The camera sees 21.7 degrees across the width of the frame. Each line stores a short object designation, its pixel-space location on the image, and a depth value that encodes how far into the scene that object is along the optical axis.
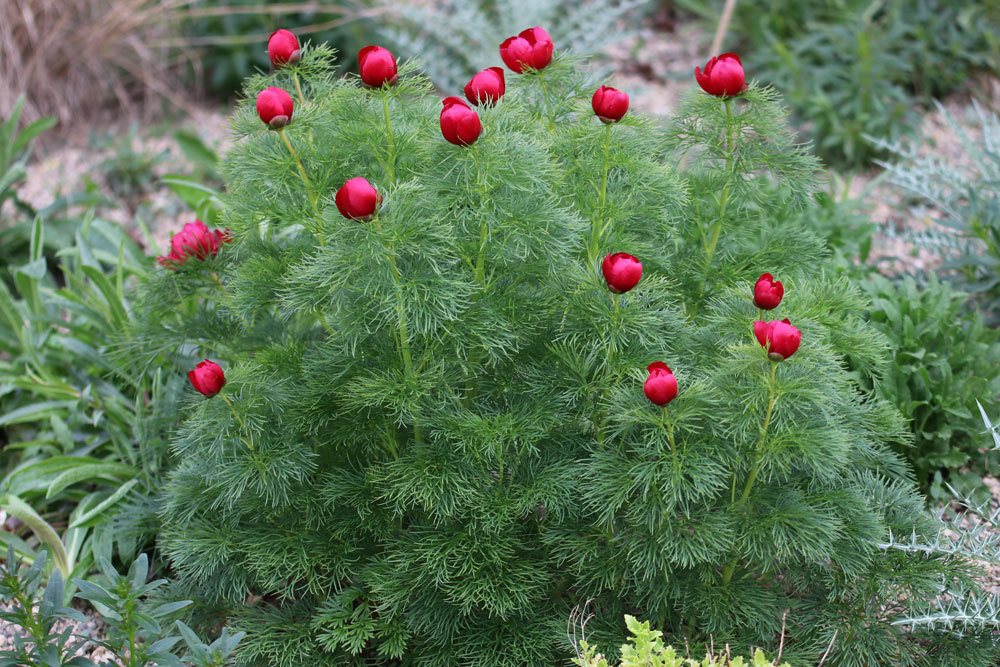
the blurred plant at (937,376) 2.81
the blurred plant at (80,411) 2.82
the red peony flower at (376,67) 2.40
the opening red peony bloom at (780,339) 2.31
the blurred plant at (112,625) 2.45
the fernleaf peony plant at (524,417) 2.40
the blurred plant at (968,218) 3.07
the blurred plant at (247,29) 4.29
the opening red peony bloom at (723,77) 2.47
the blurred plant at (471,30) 4.12
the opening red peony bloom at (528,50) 2.50
